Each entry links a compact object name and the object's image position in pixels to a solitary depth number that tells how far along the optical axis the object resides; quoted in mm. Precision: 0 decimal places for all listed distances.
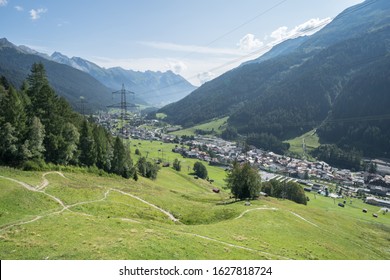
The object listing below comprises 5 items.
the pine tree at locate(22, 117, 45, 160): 68544
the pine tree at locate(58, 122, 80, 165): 79375
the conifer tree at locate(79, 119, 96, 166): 90812
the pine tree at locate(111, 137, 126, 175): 100938
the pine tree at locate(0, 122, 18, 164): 64812
